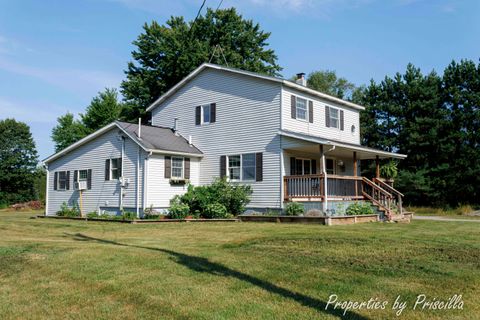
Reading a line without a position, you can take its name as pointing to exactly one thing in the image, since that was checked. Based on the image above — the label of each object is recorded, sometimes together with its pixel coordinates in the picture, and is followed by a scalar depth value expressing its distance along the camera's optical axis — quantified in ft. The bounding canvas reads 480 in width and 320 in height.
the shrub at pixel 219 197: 59.06
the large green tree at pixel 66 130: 148.56
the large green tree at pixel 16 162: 144.87
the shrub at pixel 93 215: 62.10
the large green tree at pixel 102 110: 139.64
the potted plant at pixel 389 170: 73.05
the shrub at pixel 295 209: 53.47
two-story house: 58.13
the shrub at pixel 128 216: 56.80
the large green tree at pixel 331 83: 161.89
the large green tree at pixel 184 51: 114.11
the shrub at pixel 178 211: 56.95
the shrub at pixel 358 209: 53.47
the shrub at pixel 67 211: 68.08
